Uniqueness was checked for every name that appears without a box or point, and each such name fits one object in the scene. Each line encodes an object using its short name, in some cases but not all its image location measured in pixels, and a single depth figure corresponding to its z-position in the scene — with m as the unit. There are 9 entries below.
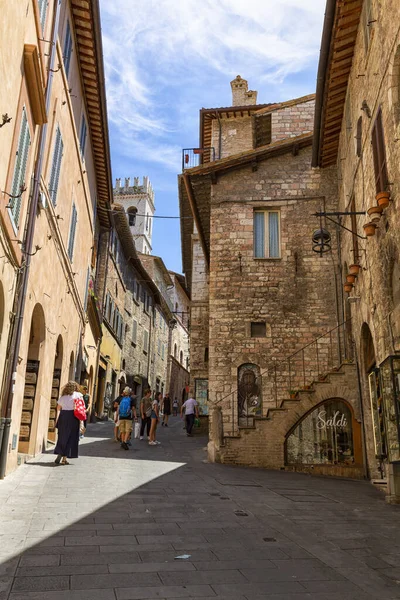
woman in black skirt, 9.28
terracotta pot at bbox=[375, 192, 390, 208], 7.66
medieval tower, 66.09
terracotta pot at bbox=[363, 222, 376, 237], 8.49
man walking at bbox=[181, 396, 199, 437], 18.39
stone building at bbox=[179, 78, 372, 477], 11.68
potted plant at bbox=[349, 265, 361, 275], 10.35
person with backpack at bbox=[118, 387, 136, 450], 12.39
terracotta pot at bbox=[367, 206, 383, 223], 8.05
